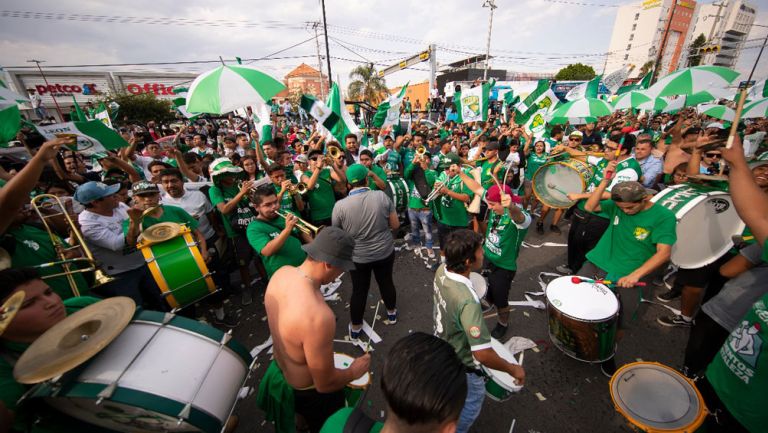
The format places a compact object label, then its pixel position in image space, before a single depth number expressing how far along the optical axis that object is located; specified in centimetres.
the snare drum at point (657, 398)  214
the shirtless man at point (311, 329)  186
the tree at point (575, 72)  5528
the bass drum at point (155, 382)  160
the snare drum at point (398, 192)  617
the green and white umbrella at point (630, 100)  807
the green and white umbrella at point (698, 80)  527
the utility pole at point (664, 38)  1778
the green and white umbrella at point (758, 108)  660
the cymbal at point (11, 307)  143
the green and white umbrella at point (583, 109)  700
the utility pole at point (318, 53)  2688
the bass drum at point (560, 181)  485
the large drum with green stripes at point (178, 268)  308
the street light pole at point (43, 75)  3527
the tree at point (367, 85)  3294
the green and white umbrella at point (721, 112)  934
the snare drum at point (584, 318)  289
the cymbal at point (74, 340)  148
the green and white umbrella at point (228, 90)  414
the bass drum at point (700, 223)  339
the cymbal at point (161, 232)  312
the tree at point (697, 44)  6078
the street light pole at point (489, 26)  3080
